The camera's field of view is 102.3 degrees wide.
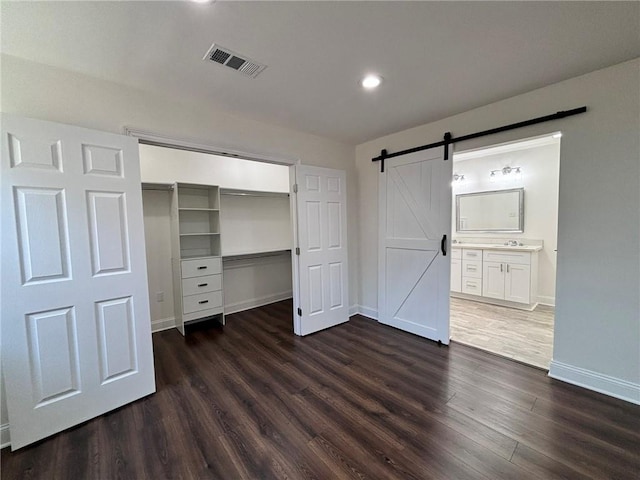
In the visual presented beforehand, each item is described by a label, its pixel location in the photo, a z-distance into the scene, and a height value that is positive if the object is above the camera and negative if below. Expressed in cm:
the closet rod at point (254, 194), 411 +54
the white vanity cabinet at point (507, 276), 391 -87
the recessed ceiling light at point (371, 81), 204 +116
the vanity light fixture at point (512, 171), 442 +85
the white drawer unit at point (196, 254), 336 -39
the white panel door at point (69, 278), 162 -34
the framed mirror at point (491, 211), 445 +18
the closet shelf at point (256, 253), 392 -43
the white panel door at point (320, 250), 323 -34
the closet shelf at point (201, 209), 334 +24
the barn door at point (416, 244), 294 -26
